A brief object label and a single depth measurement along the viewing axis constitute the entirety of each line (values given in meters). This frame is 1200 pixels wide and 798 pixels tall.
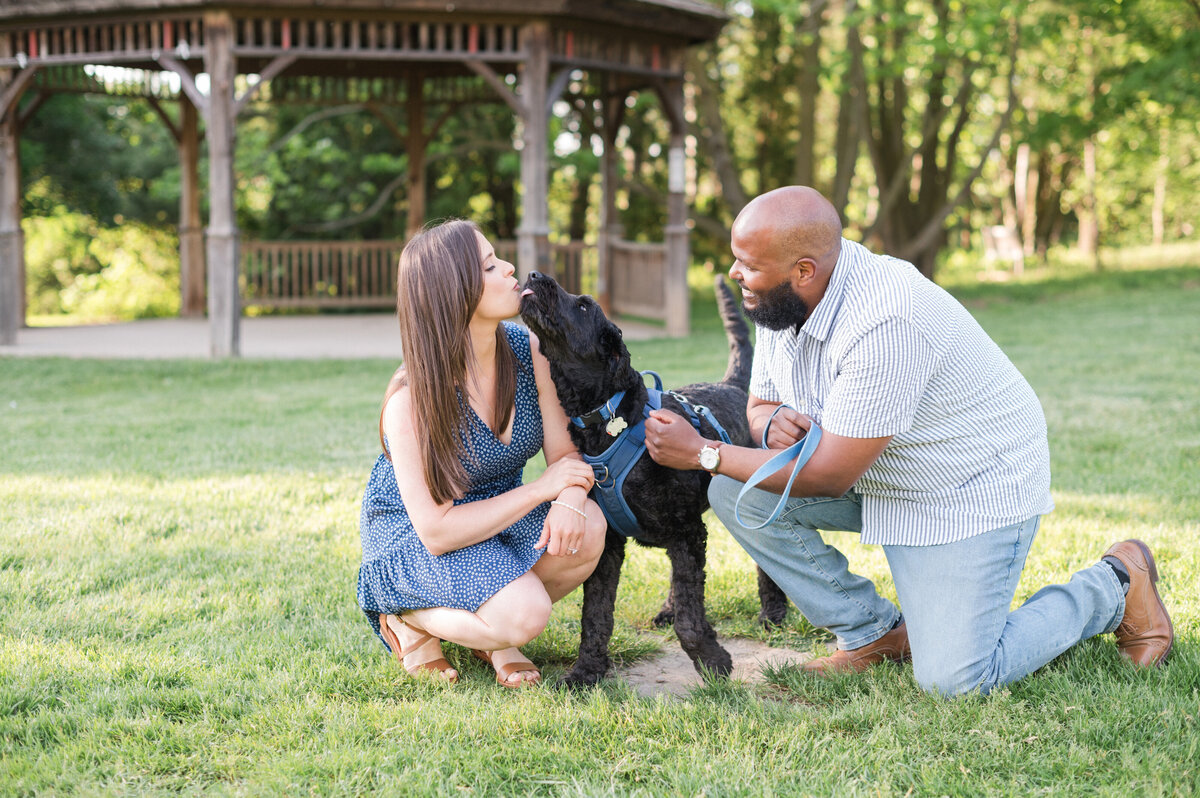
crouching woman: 3.03
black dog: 2.98
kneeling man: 2.87
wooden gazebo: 10.77
